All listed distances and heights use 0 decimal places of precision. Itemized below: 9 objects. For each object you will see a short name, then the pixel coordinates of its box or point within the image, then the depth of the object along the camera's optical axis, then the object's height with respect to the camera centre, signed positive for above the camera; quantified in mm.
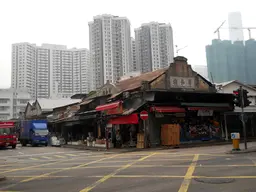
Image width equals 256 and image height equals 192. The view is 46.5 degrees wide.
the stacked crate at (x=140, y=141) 24391 -605
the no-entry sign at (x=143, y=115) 22922 +1414
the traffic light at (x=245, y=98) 19473 +2091
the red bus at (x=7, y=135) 33000 +277
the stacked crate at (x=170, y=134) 24919 -126
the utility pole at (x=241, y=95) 19427 +2311
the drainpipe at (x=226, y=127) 29422 +411
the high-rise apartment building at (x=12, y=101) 95062 +11699
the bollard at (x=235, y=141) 18016 -610
